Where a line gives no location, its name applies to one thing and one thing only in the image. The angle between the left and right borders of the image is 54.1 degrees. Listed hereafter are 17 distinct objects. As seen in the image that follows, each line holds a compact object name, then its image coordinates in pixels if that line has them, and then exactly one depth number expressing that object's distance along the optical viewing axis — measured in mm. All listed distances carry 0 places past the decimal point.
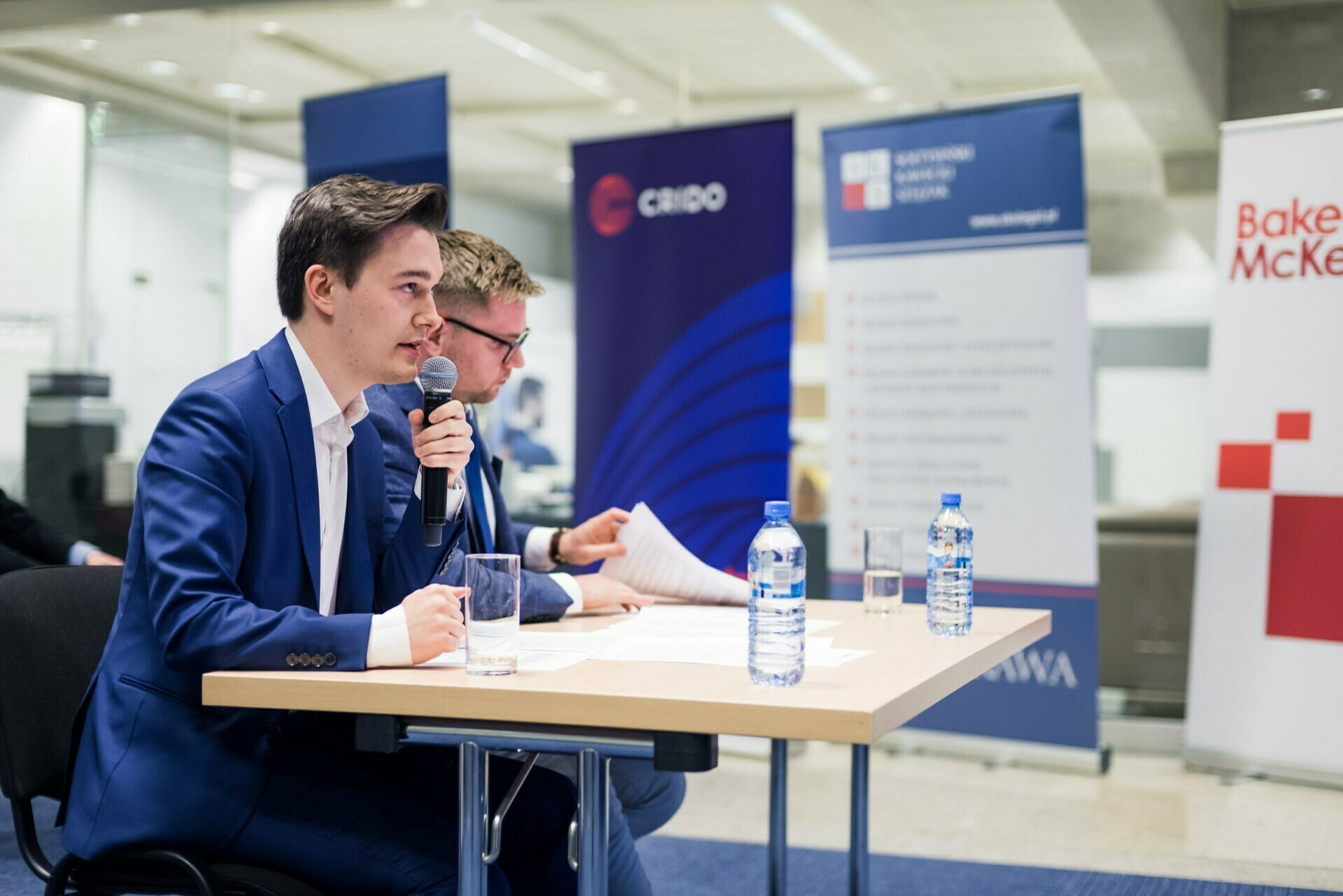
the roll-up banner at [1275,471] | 3932
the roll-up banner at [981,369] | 4094
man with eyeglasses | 2053
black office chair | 1530
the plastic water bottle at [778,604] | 1440
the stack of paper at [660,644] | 1638
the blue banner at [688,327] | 3975
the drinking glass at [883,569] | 2283
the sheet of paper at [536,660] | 1576
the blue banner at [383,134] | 4211
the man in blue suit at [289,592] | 1513
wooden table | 1277
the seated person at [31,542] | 3455
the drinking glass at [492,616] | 1508
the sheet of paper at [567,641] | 1763
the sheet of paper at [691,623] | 1970
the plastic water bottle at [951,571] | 2020
